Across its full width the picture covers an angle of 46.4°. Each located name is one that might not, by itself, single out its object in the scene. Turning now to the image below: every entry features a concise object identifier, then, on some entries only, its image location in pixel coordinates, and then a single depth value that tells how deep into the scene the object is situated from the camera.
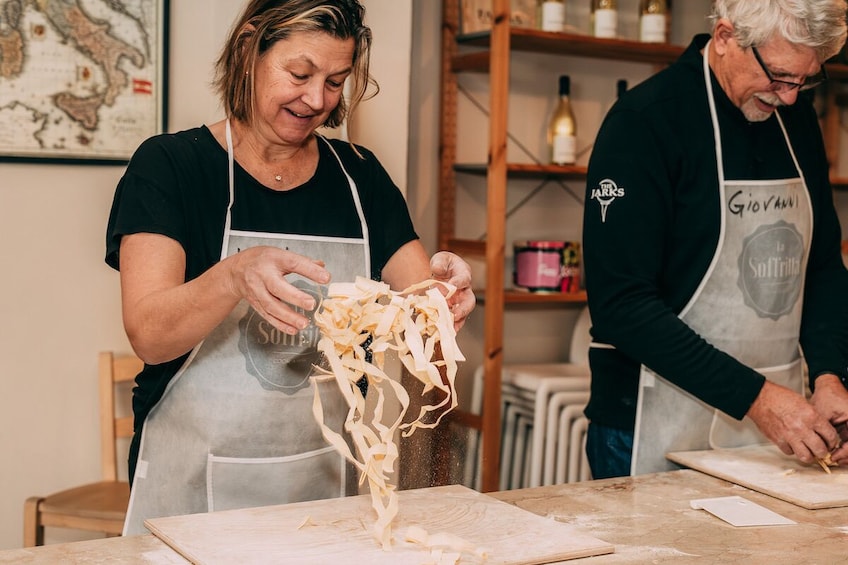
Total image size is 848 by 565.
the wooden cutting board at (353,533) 1.28
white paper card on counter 1.54
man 1.90
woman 1.62
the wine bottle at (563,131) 3.41
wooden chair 2.63
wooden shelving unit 3.14
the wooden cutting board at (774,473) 1.69
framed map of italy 2.73
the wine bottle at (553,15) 3.27
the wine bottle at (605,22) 3.36
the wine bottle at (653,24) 3.47
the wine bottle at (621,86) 3.53
